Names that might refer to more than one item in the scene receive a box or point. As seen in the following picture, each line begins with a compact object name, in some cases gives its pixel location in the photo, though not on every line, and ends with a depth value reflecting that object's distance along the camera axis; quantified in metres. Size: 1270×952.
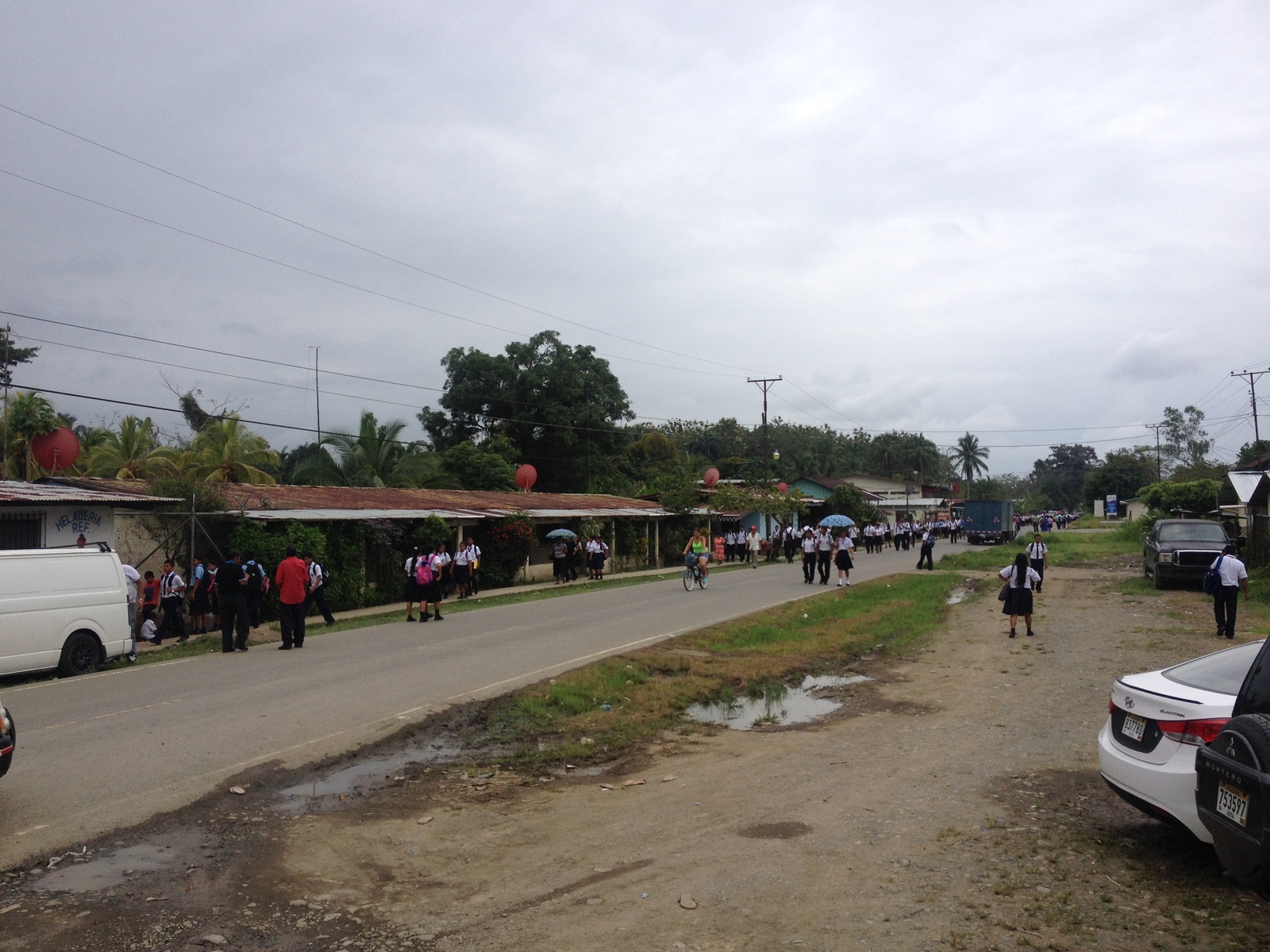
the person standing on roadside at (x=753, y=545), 41.59
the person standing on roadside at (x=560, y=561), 32.75
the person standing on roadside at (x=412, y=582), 20.61
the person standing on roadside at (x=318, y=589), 19.39
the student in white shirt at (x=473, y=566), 27.02
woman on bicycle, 27.03
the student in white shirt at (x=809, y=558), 29.89
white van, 13.09
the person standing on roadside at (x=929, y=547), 34.12
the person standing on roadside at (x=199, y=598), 20.00
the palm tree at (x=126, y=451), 31.53
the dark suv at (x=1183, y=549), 24.44
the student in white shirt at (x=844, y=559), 28.06
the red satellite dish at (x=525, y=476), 42.94
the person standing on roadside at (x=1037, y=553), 19.28
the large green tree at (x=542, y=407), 54.53
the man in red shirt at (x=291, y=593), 16.28
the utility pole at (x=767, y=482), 52.41
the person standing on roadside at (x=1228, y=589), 15.41
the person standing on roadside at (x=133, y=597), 15.12
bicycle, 27.30
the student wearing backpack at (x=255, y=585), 17.58
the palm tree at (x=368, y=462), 41.34
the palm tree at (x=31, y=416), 22.28
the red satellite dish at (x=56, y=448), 21.19
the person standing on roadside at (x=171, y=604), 19.11
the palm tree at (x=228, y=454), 31.55
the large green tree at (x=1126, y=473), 111.38
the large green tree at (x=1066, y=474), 155.88
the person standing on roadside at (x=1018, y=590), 16.47
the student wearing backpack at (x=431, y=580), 20.61
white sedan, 5.41
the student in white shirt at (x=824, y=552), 29.39
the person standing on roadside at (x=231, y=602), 16.48
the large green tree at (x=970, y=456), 126.31
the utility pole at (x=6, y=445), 24.06
